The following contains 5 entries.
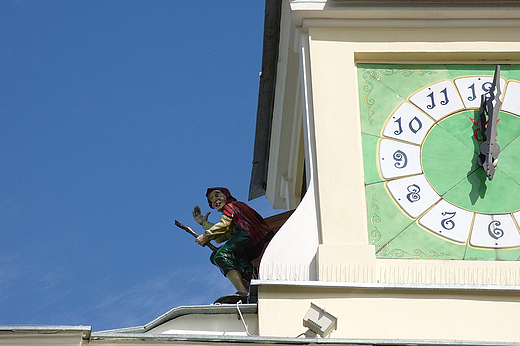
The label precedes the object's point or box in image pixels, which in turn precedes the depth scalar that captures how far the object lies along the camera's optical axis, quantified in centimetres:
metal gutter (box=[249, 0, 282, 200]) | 2533
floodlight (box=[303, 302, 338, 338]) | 1981
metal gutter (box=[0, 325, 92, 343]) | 1940
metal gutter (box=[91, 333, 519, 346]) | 1928
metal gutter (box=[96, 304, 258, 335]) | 2083
